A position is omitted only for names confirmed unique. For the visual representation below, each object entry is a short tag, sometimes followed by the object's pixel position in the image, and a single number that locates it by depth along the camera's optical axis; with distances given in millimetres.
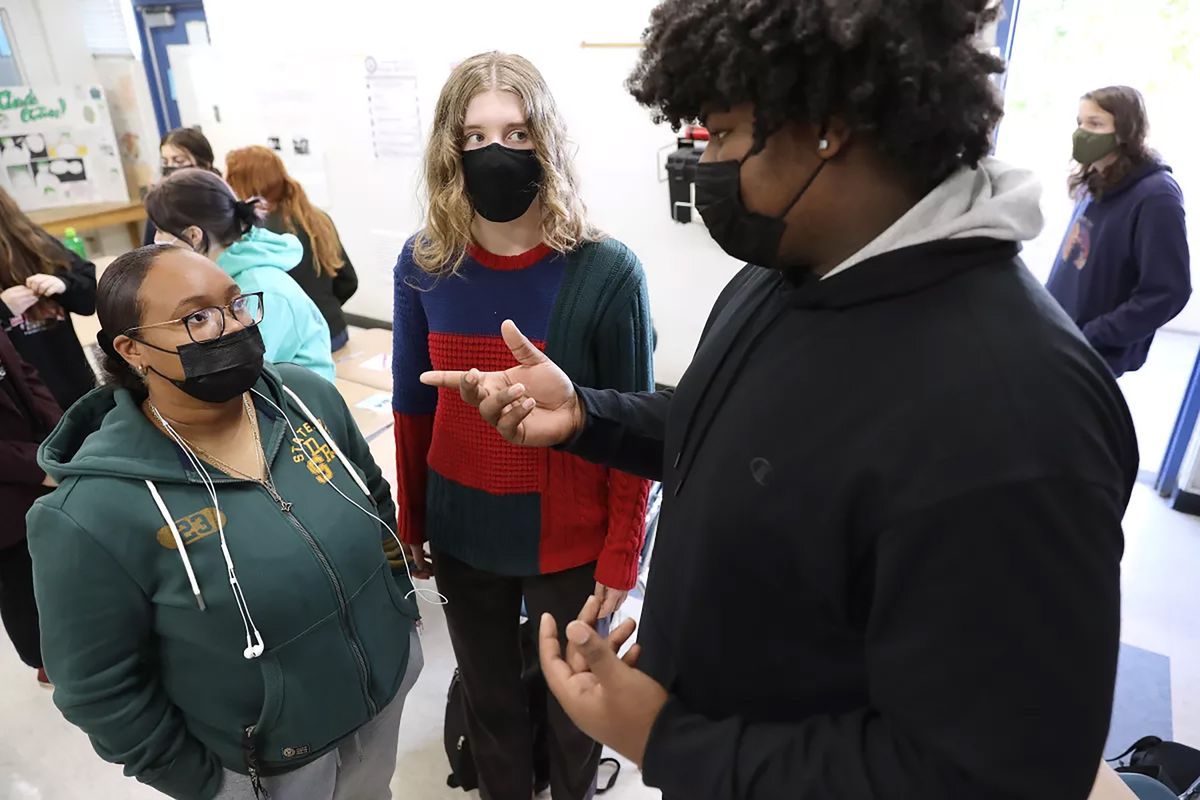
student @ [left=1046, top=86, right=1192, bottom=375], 2631
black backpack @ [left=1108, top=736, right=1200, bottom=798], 1773
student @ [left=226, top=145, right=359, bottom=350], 2961
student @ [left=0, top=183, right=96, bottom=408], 2270
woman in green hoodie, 1144
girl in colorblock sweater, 1440
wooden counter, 5473
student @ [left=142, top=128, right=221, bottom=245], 3271
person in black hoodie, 588
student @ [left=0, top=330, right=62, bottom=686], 1944
